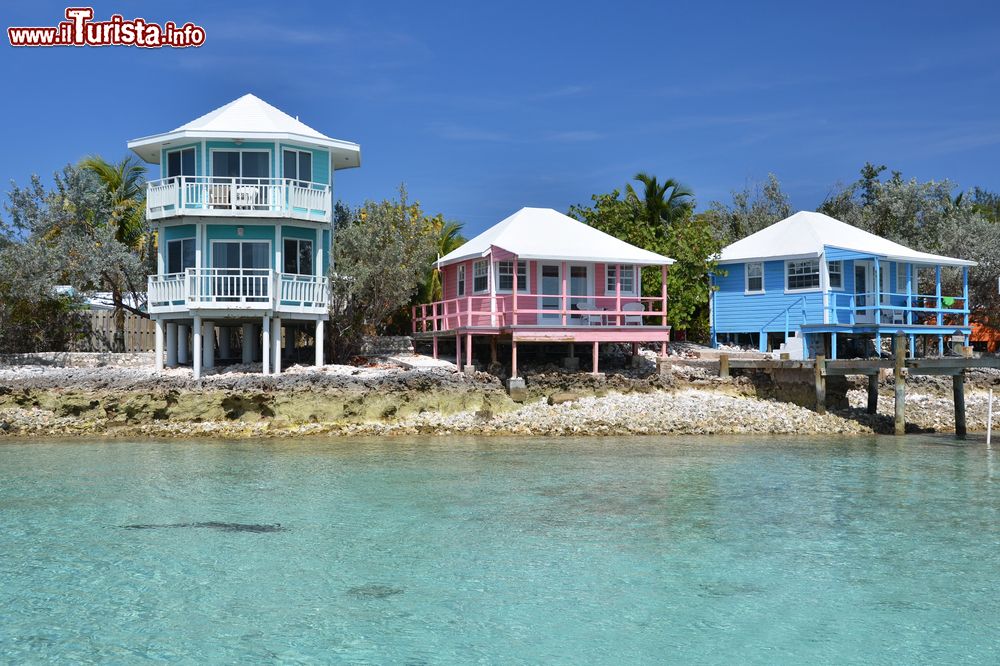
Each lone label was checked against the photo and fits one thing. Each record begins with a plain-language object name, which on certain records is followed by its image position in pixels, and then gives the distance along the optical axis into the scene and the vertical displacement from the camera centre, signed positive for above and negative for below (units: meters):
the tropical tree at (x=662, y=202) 43.41 +6.54
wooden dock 26.10 -0.52
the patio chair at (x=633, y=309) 31.67 +1.33
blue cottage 33.72 +2.12
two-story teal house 29.03 +3.84
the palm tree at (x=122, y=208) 33.53 +5.31
